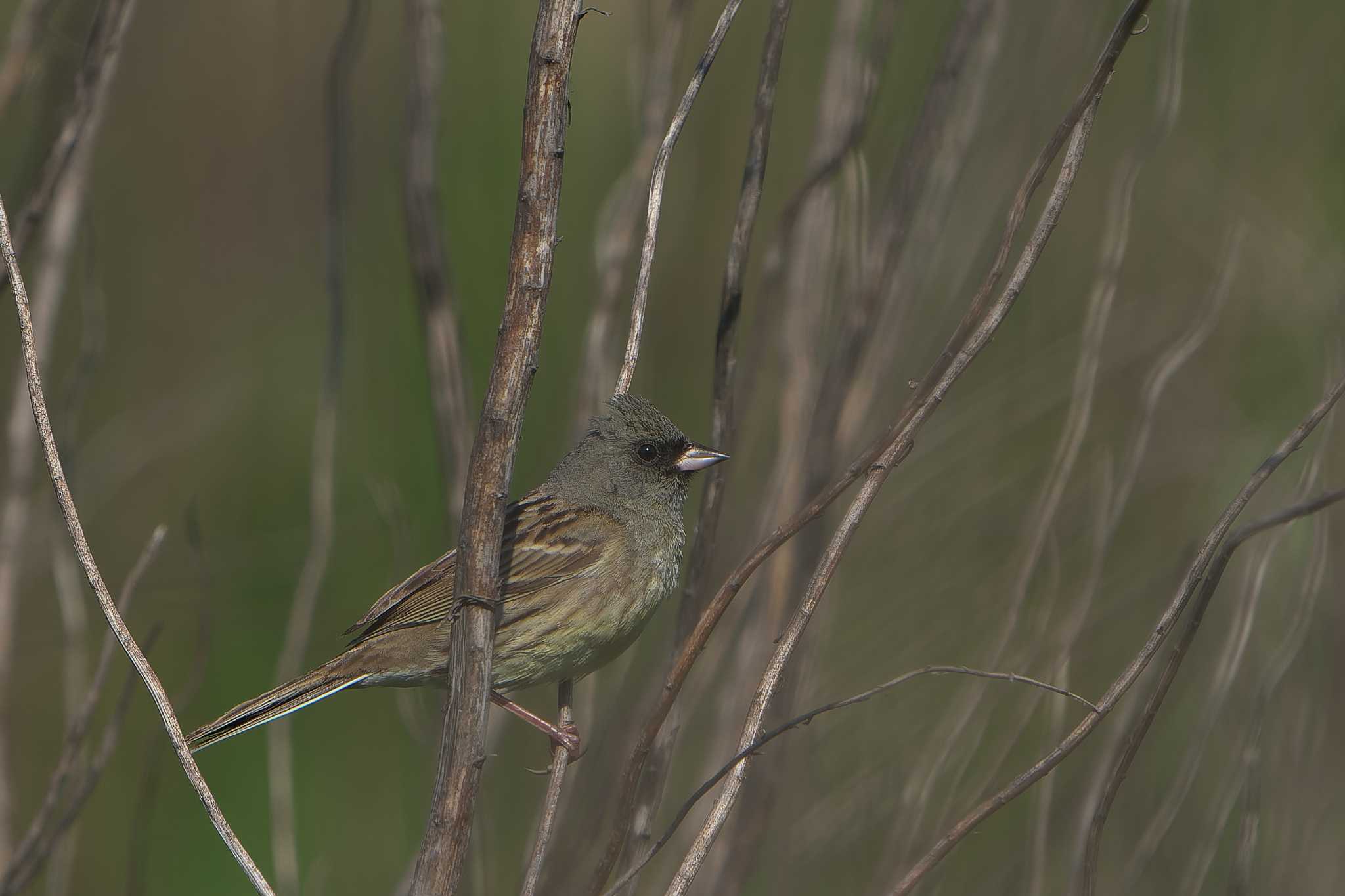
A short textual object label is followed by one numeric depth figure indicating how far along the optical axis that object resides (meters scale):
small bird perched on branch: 6.14
